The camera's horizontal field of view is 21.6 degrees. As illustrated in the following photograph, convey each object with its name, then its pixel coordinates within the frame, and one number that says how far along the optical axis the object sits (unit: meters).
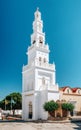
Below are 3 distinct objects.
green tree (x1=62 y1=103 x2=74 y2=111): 29.47
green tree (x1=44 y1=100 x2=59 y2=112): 28.61
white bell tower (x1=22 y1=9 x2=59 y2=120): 31.46
